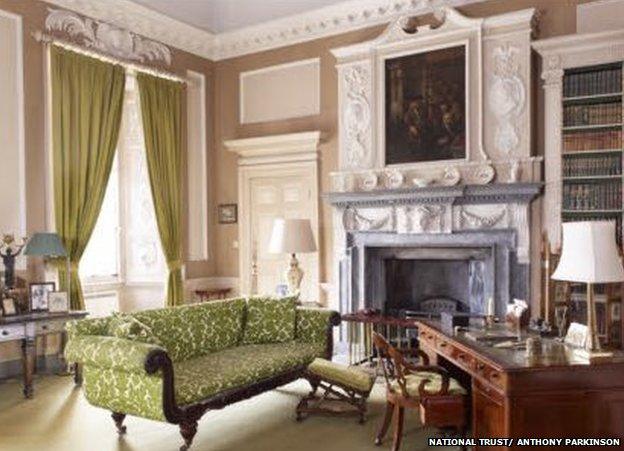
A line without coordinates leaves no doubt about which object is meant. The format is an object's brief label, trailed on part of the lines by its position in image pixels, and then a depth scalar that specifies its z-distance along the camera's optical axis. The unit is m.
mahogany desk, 2.87
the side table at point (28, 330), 4.94
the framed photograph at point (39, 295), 5.43
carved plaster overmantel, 5.78
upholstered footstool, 4.26
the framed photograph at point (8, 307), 5.15
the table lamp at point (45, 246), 5.22
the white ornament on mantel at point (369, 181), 6.55
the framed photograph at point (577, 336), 3.26
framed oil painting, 6.16
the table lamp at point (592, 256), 2.95
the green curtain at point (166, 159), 6.96
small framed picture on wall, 7.77
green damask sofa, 3.54
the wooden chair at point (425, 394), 3.44
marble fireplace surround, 5.77
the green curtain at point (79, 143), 5.92
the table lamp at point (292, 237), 5.69
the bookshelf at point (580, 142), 5.33
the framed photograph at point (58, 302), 5.48
